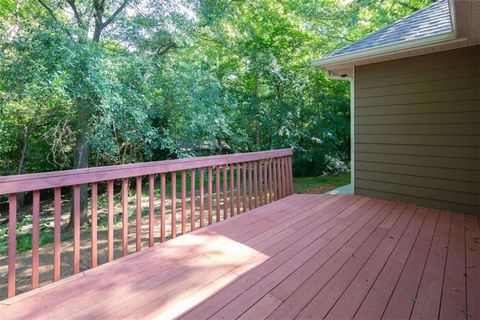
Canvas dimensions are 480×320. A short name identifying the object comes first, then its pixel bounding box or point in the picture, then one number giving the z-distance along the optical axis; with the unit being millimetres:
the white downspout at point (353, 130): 5023
